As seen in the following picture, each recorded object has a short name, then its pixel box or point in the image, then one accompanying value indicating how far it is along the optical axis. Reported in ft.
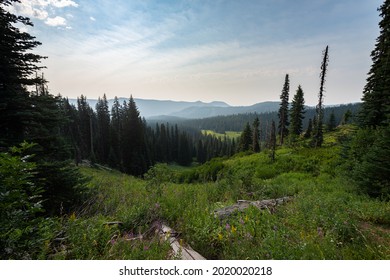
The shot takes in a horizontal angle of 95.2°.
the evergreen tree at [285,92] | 120.14
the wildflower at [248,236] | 12.64
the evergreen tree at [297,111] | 136.05
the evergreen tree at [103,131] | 146.64
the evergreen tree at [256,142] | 145.79
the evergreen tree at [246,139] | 171.32
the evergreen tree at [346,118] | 183.21
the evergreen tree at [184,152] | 248.93
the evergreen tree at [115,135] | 132.17
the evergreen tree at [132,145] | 130.72
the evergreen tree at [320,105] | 68.43
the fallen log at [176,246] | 11.72
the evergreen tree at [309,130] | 134.53
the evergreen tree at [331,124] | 163.48
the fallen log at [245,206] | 17.19
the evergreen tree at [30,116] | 18.97
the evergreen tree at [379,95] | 37.19
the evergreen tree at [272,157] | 59.33
